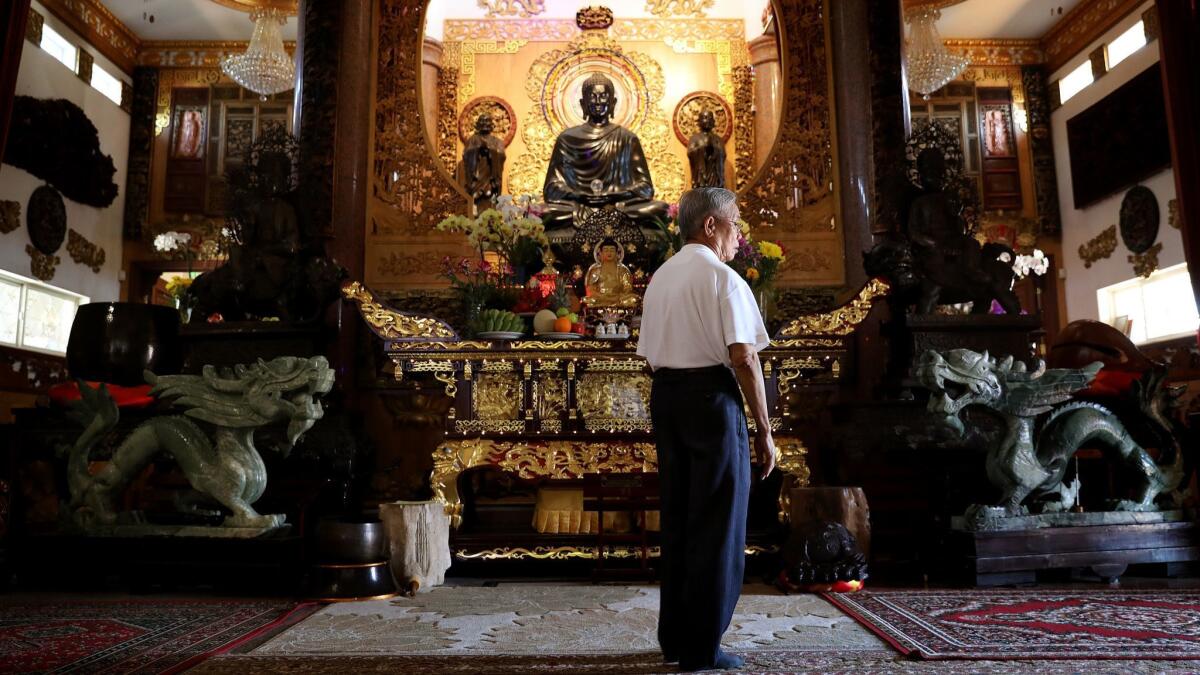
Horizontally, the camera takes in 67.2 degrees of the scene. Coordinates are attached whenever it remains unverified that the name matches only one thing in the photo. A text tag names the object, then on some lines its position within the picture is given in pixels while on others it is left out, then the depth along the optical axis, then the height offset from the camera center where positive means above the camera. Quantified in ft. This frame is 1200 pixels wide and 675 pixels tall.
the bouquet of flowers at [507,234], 15.81 +3.95
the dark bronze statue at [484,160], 22.52 +7.70
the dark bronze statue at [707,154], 22.58 +7.64
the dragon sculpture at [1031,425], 10.89 +0.36
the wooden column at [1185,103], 13.47 +5.24
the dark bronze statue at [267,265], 14.61 +3.20
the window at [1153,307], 25.46 +4.32
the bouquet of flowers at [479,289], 14.15 +2.74
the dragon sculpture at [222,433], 10.76 +0.36
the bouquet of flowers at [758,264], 14.32 +3.09
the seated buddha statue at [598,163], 18.76 +6.84
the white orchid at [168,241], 22.08 +5.44
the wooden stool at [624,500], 11.22 -0.52
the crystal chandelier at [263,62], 24.47 +10.79
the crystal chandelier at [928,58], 23.98 +10.50
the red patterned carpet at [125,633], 6.87 -1.50
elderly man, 6.50 +0.16
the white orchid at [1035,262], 22.20 +4.73
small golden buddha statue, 14.12 +2.84
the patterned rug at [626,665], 6.50 -1.53
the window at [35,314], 24.85 +4.32
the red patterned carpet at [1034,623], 7.06 -1.53
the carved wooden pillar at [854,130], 17.03 +6.24
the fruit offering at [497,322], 13.28 +2.01
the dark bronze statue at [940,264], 14.28 +3.04
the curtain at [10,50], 11.69 +5.39
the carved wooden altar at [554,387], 12.43 +1.01
